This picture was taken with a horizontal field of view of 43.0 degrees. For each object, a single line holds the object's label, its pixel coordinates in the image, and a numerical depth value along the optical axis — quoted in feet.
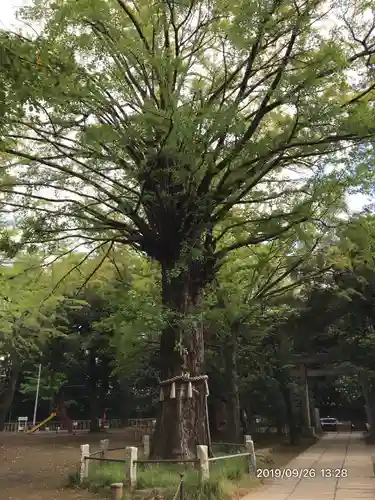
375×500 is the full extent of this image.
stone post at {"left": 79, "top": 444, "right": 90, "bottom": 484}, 26.86
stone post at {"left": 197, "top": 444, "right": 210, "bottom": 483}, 22.56
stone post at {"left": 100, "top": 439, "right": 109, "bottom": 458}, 31.77
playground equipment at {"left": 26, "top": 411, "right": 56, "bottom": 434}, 84.91
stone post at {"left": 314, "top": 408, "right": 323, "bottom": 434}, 84.47
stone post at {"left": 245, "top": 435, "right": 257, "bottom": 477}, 29.60
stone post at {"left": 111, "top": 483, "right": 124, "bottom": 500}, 21.69
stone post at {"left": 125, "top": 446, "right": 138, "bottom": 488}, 23.73
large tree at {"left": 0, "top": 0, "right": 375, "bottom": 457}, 23.66
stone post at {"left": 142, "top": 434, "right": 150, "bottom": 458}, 36.71
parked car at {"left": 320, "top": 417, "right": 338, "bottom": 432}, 101.62
